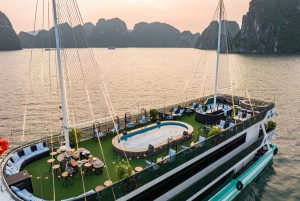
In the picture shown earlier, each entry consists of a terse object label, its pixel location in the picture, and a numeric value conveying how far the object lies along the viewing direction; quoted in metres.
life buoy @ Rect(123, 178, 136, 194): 10.28
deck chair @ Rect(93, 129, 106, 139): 16.92
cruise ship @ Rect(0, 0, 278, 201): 10.95
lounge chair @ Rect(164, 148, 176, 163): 12.34
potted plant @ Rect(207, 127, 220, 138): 15.85
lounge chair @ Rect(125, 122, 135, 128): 18.72
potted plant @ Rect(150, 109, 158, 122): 20.58
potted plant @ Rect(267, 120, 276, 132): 22.22
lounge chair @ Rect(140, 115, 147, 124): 19.92
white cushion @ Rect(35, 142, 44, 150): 14.12
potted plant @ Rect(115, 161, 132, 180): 11.01
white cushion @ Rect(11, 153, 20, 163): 12.84
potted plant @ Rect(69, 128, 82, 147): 15.20
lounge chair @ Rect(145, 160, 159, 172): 11.28
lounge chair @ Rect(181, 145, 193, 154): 13.17
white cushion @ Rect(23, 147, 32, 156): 13.60
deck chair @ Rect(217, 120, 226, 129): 18.73
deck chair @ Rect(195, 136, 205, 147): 13.93
